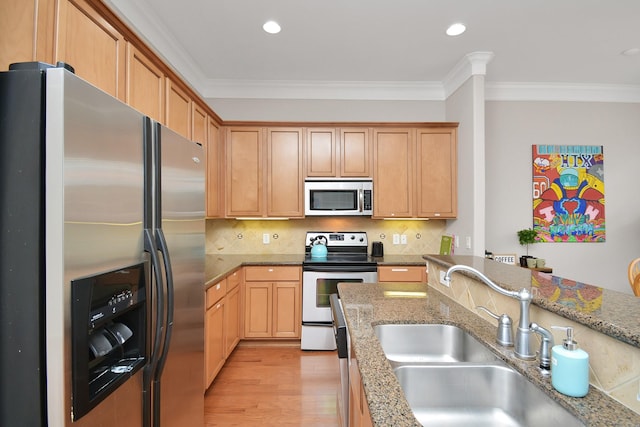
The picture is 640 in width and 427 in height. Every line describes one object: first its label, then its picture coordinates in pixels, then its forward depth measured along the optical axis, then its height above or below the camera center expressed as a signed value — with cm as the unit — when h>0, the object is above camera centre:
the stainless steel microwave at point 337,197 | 335 +21
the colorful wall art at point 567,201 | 353 +18
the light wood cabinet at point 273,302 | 312 -89
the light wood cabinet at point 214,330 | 223 -90
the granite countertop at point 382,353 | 66 -44
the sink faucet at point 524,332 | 92 -35
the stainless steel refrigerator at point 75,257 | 78 -12
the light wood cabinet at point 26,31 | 100 +65
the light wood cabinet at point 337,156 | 339 +68
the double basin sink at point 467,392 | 90 -55
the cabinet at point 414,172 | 337 +50
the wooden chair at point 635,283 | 217 -49
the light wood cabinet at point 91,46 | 122 +77
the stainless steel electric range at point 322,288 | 308 -74
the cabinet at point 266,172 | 338 +49
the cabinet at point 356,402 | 86 -61
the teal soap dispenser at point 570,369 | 72 -37
